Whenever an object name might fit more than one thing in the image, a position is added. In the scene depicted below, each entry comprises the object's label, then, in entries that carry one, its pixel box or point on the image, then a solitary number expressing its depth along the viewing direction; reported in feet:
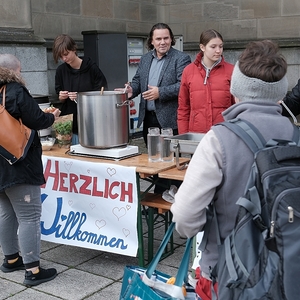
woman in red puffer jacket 14.17
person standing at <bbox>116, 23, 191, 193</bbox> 15.38
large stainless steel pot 13.02
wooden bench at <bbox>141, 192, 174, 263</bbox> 13.06
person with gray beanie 6.48
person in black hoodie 17.08
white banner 12.80
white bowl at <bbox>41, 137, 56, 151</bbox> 14.98
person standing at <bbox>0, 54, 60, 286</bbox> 11.70
